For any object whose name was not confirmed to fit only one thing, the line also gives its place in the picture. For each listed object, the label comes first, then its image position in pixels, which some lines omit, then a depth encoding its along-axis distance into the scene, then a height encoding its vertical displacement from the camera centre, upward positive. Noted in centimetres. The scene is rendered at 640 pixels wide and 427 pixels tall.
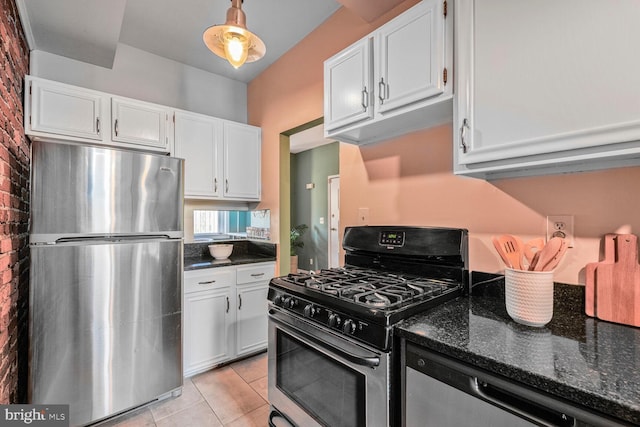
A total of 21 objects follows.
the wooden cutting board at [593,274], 101 -23
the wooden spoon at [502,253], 111 -16
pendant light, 144 +91
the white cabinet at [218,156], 266 +55
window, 301 -14
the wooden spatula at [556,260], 101 -18
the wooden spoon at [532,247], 109 -14
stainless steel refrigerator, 160 -41
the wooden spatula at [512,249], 111 -15
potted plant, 567 -53
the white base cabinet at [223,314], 229 -88
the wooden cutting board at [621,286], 94 -25
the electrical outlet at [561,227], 114 -7
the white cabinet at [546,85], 82 +41
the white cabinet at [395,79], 123 +66
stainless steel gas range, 100 -43
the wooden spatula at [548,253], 101 -15
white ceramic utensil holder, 96 -30
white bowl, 265 -37
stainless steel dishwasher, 66 -50
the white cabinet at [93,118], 203 +74
